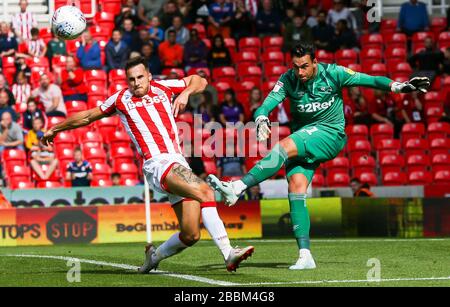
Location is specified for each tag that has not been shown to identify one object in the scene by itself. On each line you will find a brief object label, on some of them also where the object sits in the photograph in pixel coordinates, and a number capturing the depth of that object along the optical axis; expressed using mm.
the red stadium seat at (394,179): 22781
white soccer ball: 14453
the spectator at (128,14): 25484
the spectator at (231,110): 22531
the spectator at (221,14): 25984
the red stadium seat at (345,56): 25359
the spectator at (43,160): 21625
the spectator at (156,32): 24906
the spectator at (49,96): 23078
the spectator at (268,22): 26234
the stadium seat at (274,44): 25750
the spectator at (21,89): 23609
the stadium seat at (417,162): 23062
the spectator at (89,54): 24317
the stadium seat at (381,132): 23422
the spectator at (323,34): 25453
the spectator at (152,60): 24219
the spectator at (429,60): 24844
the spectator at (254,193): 20684
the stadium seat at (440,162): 22906
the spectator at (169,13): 25531
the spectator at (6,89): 22984
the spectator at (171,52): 24547
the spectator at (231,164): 21578
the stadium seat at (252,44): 25781
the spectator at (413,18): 26188
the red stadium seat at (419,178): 22734
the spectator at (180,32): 25188
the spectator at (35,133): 22139
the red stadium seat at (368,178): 22719
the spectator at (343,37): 25578
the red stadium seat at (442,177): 22641
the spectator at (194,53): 24609
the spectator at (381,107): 23723
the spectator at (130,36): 24547
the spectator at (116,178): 21234
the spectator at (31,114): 22453
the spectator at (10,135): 22047
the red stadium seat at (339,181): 22547
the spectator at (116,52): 24281
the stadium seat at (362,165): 22953
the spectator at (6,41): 24688
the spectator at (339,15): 26047
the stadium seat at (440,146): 23156
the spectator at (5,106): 22344
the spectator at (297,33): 25516
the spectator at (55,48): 24891
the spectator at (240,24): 26062
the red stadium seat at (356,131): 23312
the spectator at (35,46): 24516
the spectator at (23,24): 25234
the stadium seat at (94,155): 22406
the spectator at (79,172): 21203
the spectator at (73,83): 23578
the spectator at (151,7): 26594
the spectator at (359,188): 20031
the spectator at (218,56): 24953
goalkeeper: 11648
